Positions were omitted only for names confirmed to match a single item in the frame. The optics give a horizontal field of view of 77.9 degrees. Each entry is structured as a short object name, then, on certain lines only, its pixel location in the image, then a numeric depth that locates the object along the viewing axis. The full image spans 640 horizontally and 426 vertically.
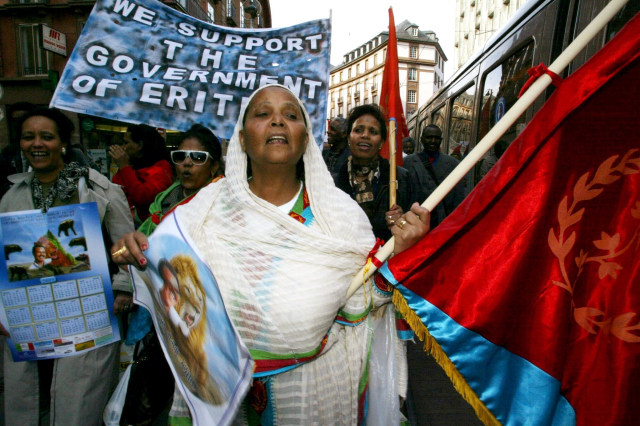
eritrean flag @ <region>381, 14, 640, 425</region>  1.19
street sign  6.46
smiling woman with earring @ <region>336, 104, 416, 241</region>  2.83
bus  2.27
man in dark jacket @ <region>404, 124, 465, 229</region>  3.53
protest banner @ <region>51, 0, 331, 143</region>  2.51
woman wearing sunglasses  2.72
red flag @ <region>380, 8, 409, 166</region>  2.04
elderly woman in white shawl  1.38
